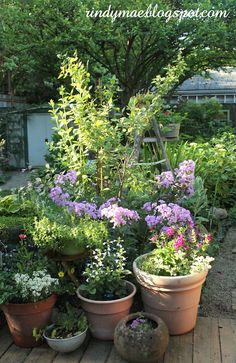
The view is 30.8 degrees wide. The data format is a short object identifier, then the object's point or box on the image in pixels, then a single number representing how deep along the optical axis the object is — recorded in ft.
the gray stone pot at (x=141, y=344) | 7.69
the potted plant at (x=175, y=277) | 8.78
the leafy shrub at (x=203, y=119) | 37.83
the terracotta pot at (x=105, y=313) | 8.74
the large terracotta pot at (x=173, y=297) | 8.71
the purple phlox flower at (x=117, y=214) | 9.22
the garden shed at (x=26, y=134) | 37.40
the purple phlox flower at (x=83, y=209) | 9.76
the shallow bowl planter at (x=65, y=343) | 8.31
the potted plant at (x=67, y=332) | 8.34
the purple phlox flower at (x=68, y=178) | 11.08
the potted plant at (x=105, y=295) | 8.78
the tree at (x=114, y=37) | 31.32
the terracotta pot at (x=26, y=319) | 8.57
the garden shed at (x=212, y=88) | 63.57
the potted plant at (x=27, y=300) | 8.57
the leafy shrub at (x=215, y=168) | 18.42
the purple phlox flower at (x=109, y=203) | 10.03
